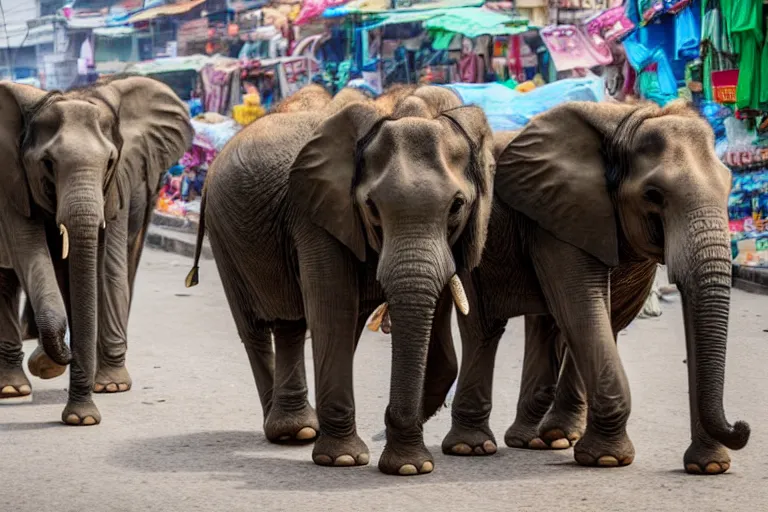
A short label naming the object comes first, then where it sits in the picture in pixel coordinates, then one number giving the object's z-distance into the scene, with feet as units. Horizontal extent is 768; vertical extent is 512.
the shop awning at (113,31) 108.17
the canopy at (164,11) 103.50
